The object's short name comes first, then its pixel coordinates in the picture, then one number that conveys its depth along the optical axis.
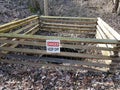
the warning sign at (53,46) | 2.21
